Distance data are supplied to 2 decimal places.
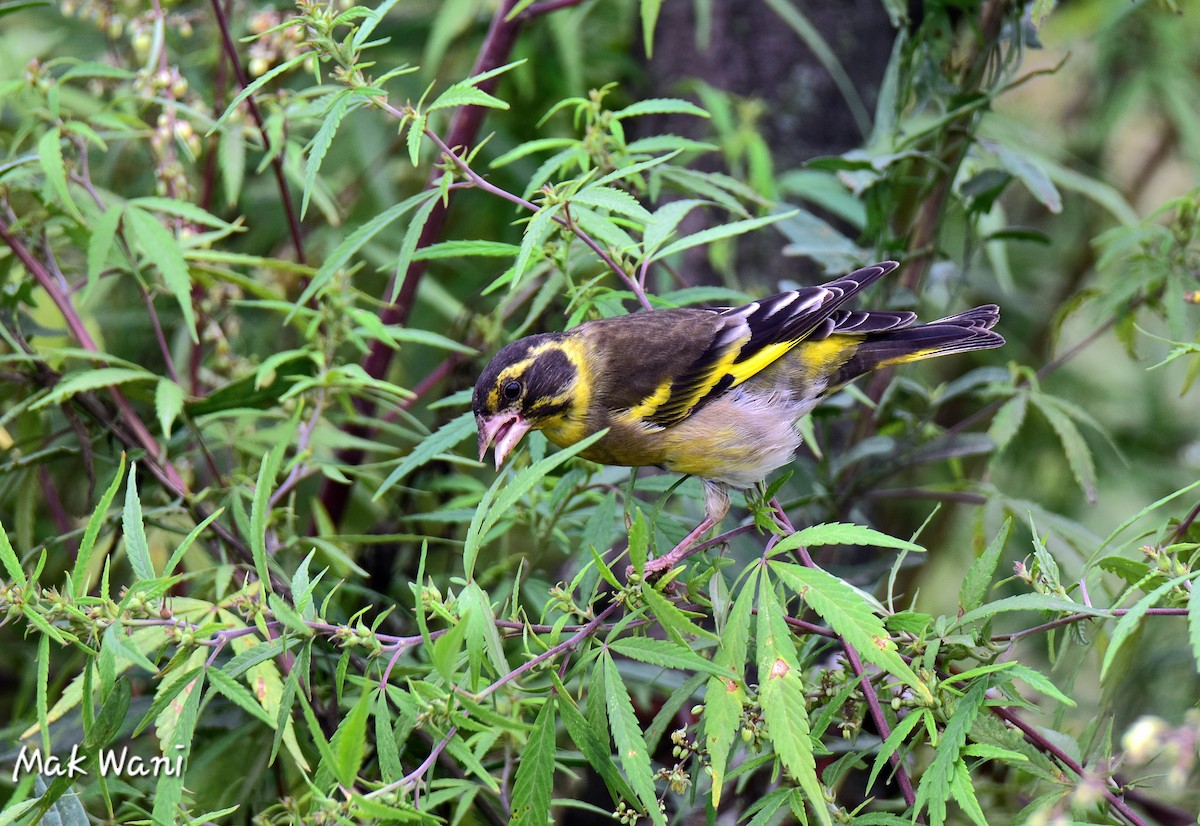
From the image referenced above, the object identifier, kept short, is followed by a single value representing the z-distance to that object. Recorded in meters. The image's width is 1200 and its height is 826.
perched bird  6.05
